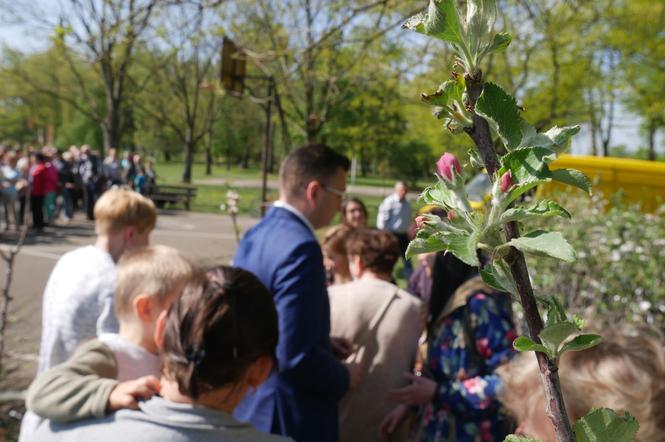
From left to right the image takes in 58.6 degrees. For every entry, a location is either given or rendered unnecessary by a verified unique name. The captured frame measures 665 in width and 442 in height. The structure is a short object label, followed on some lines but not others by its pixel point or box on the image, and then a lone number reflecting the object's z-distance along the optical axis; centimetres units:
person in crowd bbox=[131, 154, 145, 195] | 1895
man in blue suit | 250
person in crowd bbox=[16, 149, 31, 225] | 1292
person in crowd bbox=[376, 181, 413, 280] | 1001
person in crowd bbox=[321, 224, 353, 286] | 430
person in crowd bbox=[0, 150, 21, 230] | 1246
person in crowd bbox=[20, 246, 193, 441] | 167
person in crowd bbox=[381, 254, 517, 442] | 254
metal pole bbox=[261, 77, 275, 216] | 903
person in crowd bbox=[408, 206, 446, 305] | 297
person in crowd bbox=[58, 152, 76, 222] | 1543
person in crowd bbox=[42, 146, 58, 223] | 1367
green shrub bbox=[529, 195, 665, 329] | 420
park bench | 2068
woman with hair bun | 161
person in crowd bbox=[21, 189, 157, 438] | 267
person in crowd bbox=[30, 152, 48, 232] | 1302
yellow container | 998
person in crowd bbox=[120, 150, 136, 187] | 1824
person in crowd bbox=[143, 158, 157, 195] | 2012
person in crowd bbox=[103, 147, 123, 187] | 1625
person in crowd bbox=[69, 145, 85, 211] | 1606
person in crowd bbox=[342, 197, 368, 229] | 584
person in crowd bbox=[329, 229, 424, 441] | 299
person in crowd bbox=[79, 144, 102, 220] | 1589
